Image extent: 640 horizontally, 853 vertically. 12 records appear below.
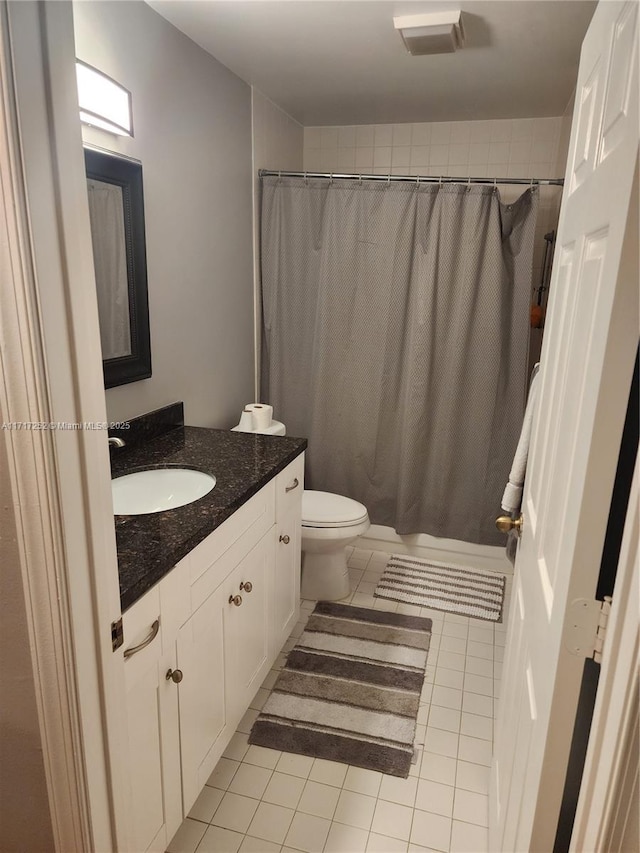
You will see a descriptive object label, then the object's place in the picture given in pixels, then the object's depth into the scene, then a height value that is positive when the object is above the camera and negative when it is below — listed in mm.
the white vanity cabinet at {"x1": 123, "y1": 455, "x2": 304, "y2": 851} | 1261 -959
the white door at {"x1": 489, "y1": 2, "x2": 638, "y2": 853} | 750 -192
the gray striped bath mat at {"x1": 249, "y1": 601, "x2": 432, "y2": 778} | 1893 -1451
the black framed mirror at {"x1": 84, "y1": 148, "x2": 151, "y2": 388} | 1807 +43
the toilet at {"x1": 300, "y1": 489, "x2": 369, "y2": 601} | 2541 -1095
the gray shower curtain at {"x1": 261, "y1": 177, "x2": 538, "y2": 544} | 2709 -265
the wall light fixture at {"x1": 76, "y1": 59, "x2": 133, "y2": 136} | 1661 +505
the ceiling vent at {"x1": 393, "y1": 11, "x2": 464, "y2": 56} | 1893 +821
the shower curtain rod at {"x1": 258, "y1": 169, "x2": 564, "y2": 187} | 2548 +471
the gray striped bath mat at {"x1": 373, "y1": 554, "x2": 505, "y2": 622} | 2711 -1444
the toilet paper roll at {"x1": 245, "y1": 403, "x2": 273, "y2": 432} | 2576 -582
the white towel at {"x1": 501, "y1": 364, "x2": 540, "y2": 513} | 1594 -501
